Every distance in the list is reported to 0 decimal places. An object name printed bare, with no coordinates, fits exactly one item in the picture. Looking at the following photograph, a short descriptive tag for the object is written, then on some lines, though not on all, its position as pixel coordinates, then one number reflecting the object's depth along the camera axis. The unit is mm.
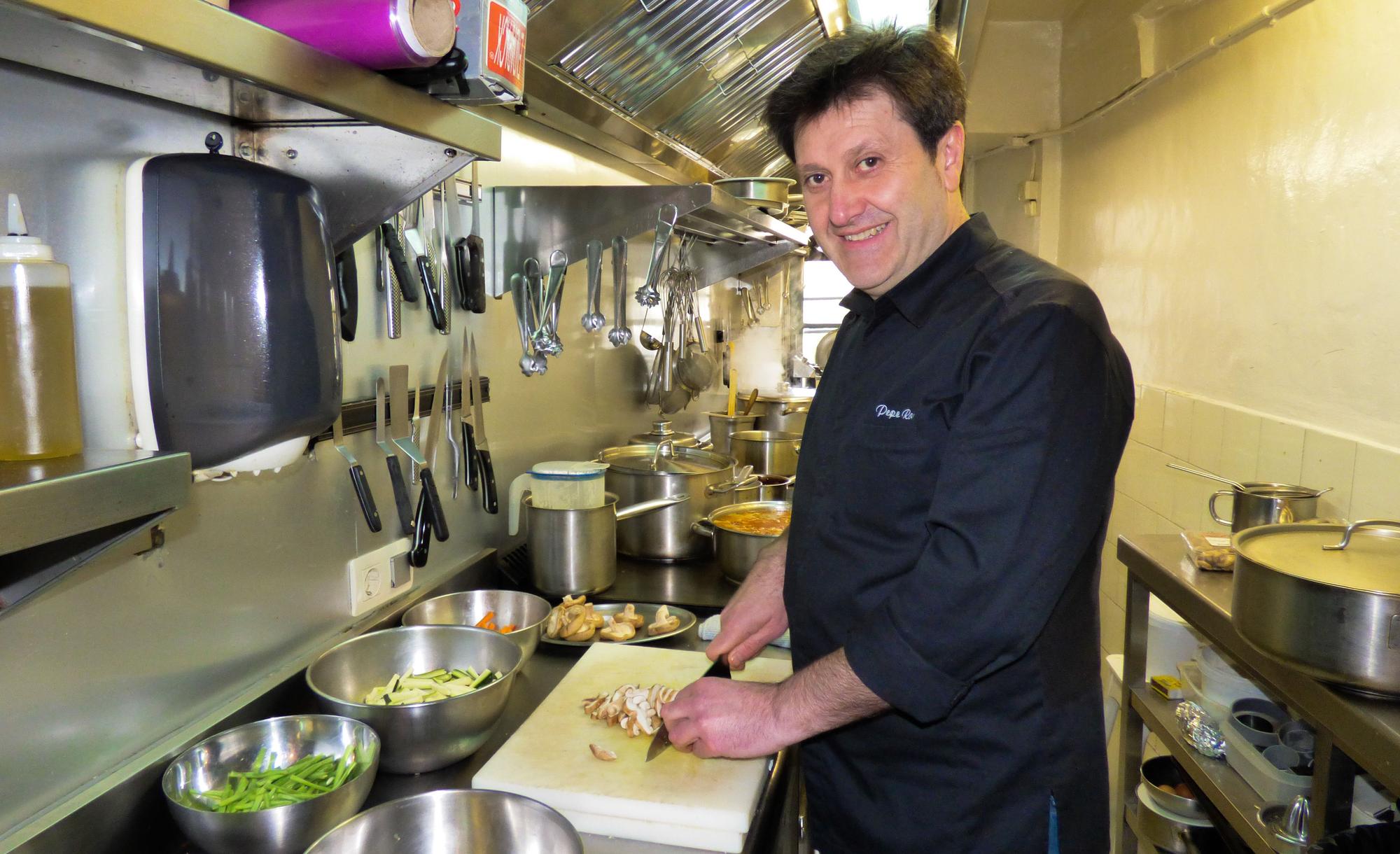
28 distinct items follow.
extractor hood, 1912
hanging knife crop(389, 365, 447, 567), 1494
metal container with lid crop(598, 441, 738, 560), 2145
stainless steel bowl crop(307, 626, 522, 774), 1123
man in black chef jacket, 1037
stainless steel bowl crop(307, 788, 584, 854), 935
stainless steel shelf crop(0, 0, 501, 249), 602
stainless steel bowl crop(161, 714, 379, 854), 903
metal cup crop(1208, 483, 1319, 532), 1872
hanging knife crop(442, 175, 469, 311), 1678
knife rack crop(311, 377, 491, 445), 1398
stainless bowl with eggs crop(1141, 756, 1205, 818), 1896
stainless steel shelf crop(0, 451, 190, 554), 507
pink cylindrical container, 809
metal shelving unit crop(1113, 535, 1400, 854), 1176
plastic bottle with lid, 647
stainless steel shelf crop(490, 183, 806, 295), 1753
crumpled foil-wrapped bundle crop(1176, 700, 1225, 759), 1760
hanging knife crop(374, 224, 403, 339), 1488
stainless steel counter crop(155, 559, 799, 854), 1075
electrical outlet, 1480
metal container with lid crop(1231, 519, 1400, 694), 1172
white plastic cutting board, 1061
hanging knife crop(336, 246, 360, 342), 1304
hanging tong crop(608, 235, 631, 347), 1863
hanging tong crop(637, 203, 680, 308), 1745
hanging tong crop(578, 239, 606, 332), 1862
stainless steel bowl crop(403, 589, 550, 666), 1566
